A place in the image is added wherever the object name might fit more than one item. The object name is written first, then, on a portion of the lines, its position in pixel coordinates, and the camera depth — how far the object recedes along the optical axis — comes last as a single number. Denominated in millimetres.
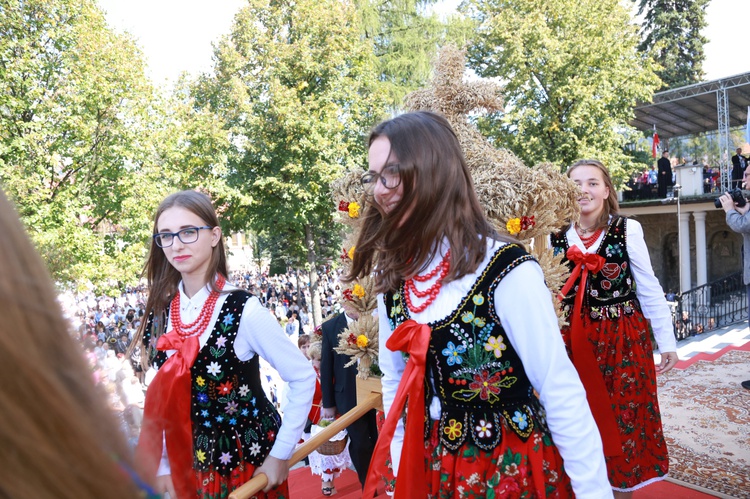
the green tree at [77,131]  11664
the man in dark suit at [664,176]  21750
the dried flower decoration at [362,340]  2859
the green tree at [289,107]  15984
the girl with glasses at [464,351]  1552
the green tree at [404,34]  20453
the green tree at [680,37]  32906
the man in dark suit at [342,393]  4141
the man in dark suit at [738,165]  16647
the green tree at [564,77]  16656
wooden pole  2059
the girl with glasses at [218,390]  2168
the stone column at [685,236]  21844
